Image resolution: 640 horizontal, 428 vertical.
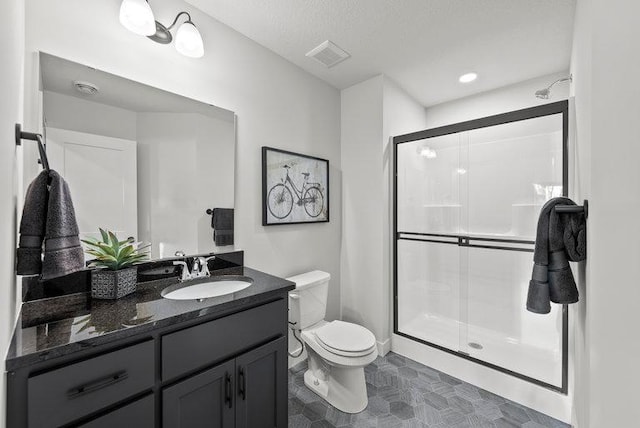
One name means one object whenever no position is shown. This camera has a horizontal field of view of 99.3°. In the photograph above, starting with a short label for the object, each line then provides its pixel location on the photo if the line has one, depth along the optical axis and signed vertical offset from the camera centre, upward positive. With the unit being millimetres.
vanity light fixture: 1313 +983
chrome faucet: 1572 -324
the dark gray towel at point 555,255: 1120 -178
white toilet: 1765 -884
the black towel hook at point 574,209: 1045 +17
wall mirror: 1263 +331
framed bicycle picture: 2084 +224
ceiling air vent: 2021 +1250
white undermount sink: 1438 -411
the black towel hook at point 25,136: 927 +273
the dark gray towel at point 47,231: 927 -53
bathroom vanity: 799 -532
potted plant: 1237 -242
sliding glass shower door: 1852 -182
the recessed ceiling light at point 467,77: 2459 +1255
